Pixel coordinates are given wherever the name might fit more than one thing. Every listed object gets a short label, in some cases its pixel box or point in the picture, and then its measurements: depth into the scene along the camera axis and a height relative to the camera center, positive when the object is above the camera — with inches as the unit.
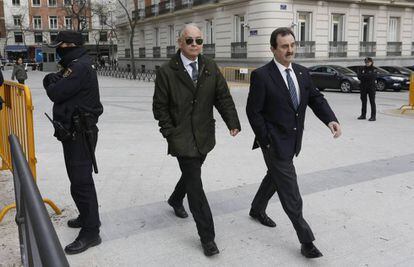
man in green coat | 146.6 -16.8
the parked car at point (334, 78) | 824.3 -37.8
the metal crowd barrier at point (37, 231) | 47.4 -19.6
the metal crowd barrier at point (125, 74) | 1263.3 -47.3
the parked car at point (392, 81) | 847.1 -45.8
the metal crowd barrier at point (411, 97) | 509.7 -45.2
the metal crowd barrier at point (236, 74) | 1007.8 -36.2
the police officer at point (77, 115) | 144.4 -17.7
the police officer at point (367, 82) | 468.1 -25.9
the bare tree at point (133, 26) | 1277.2 +126.6
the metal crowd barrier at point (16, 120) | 172.2 -26.8
